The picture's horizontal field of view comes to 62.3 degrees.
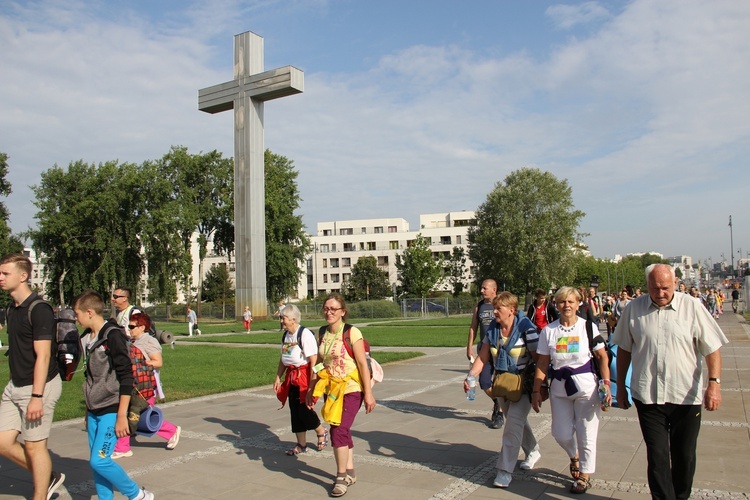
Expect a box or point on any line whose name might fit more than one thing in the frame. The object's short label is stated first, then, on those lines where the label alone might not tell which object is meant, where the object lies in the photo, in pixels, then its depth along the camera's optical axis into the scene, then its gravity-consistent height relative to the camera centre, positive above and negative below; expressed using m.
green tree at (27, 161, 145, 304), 49.50 +4.83
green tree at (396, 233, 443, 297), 66.50 +0.81
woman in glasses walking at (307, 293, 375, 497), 5.16 -0.89
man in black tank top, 7.58 -0.55
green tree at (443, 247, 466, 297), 72.38 +0.71
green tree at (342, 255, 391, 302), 78.56 -0.49
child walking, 4.46 -0.85
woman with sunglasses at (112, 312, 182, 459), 6.34 -0.72
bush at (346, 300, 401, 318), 48.09 -2.52
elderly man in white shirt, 4.12 -0.73
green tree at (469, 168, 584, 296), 54.16 +3.69
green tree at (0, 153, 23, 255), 42.75 +4.67
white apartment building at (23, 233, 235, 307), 56.15 +1.88
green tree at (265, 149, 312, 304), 53.78 +4.29
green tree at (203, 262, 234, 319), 84.56 -0.43
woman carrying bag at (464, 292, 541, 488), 5.22 -0.78
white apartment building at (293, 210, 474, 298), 100.44 +5.78
